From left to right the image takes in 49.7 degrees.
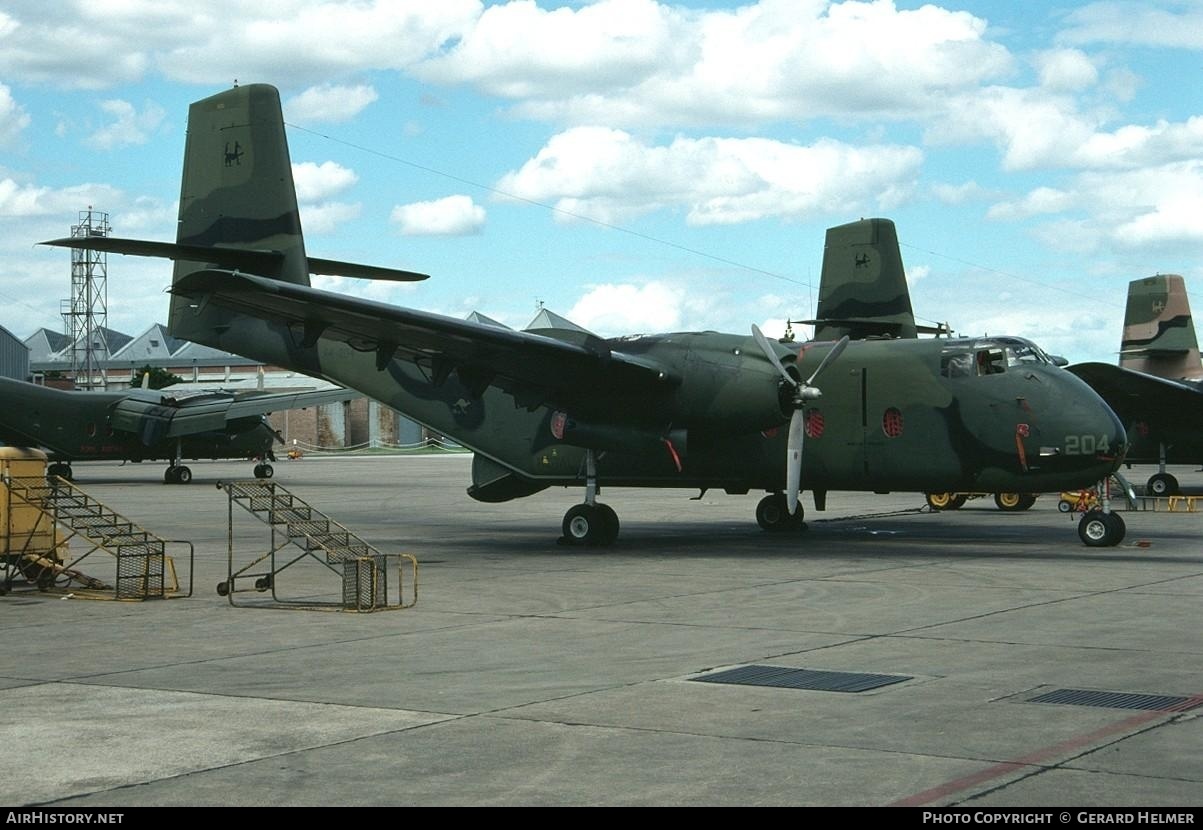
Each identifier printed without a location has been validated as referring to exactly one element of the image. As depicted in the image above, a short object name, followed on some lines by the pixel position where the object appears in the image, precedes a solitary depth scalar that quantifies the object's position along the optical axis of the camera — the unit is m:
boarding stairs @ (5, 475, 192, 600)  16.55
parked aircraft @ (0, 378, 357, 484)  46.88
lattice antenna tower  90.62
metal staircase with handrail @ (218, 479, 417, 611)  15.30
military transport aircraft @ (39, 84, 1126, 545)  20.61
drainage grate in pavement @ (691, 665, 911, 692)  10.25
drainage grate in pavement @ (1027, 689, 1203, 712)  9.29
